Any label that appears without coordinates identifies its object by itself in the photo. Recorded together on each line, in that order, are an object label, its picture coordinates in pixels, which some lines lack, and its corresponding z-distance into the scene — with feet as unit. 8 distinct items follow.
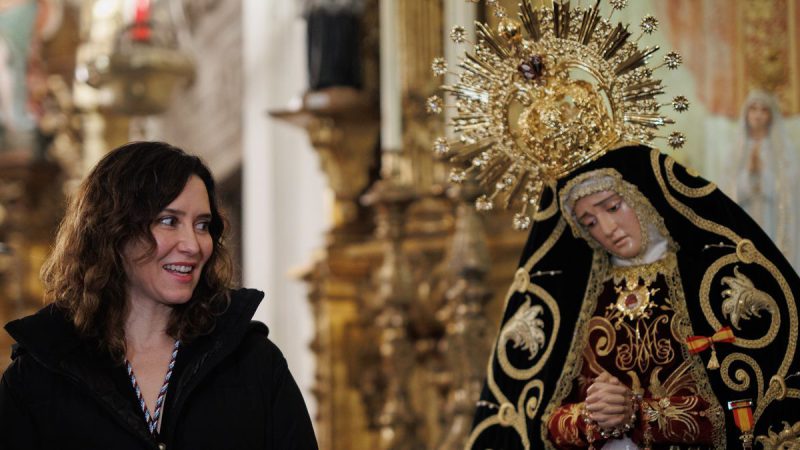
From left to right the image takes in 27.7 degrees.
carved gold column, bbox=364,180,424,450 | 24.59
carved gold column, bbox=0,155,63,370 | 44.42
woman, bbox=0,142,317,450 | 12.22
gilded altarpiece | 23.16
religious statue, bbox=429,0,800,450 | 14.78
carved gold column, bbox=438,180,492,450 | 22.33
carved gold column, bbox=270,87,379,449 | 28.86
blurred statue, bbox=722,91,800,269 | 20.59
